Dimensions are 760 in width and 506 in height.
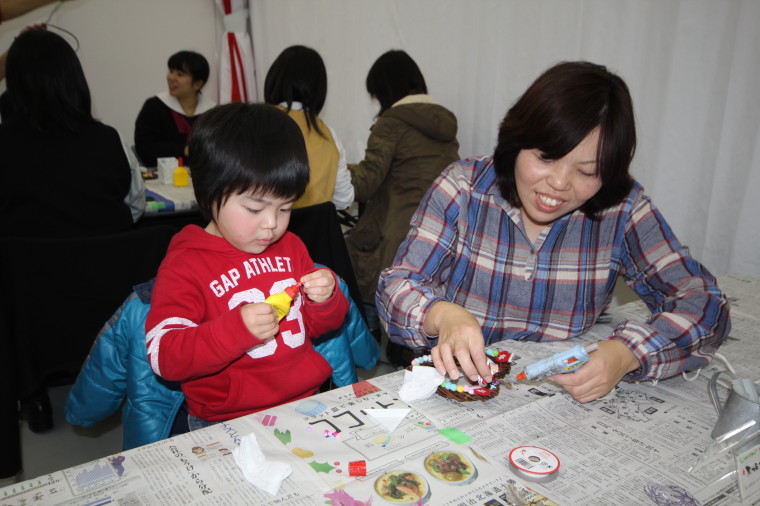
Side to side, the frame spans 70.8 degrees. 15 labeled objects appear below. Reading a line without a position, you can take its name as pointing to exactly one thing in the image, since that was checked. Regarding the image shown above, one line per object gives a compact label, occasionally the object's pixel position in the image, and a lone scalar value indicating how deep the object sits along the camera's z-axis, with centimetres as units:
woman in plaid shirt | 111
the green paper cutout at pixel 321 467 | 82
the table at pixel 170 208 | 247
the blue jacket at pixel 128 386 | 119
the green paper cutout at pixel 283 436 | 89
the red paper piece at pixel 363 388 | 106
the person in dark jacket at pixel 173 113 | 354
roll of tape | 83
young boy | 108
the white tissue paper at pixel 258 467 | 78
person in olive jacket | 260
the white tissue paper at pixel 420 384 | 103
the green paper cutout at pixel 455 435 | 92
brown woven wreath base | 104
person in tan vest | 231
